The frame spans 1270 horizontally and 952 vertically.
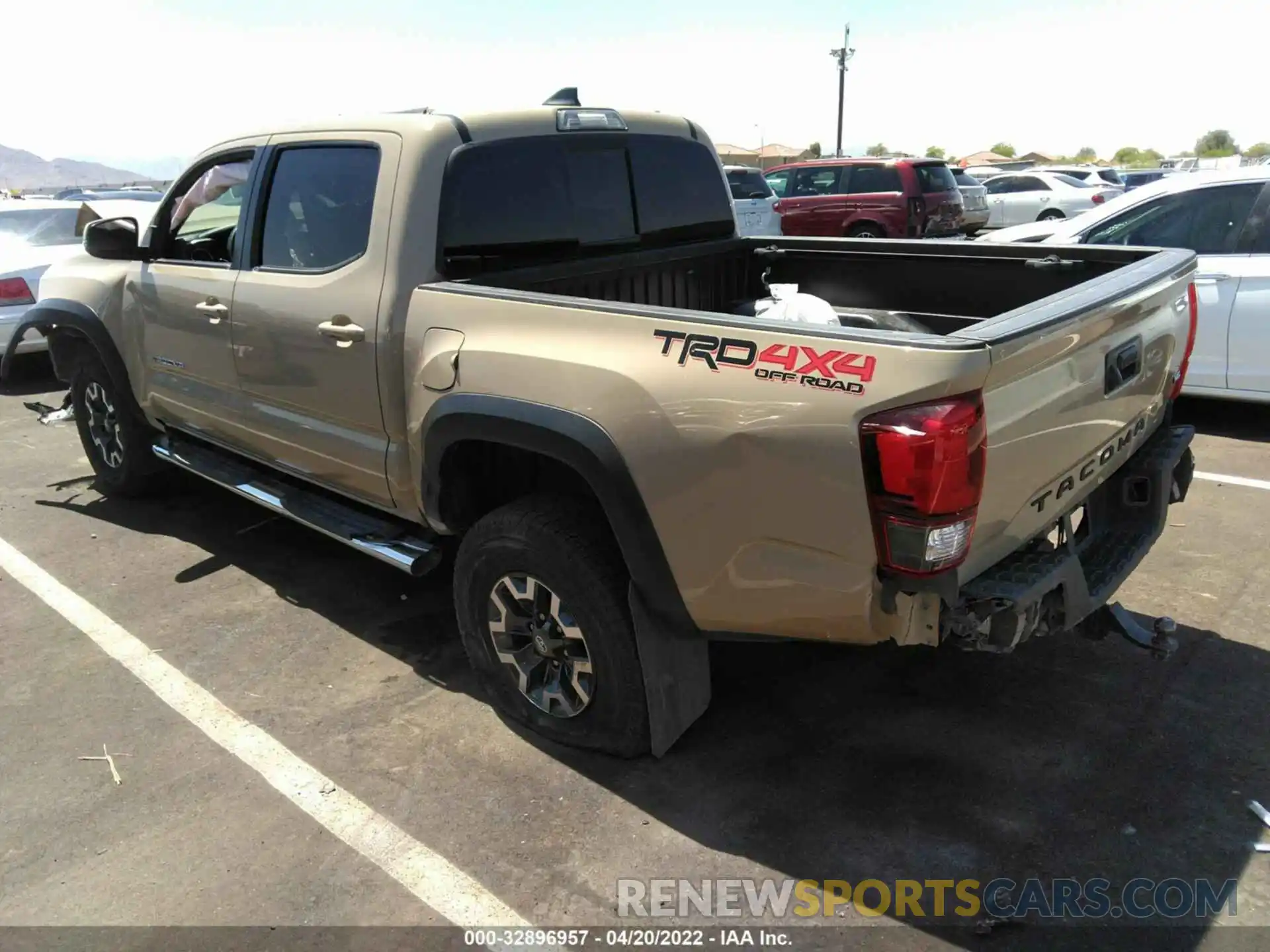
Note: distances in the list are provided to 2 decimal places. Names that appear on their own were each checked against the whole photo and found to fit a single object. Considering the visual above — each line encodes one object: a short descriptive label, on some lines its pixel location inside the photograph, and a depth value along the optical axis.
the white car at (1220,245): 5.77
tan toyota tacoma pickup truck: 2.28
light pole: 47.34
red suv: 15.47
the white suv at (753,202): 15.16
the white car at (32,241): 8.41
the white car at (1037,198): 19.56
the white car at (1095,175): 20.84
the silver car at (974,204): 17.41
